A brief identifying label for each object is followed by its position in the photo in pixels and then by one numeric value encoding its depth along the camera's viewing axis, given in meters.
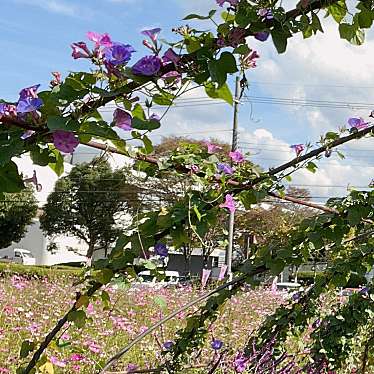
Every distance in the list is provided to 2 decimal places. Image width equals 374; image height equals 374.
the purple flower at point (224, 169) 1.84
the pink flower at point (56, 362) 2.79
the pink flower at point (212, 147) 1.99
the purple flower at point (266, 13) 1.20
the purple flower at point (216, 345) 2.35
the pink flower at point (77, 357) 3.15
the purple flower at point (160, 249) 1.71
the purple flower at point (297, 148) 2.01
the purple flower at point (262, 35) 1.19
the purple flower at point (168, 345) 2.46
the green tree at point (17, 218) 29.67
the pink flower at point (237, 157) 1.92
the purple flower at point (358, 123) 2.01
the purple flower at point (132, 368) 2.31
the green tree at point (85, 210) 33.38
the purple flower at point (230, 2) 1.23
